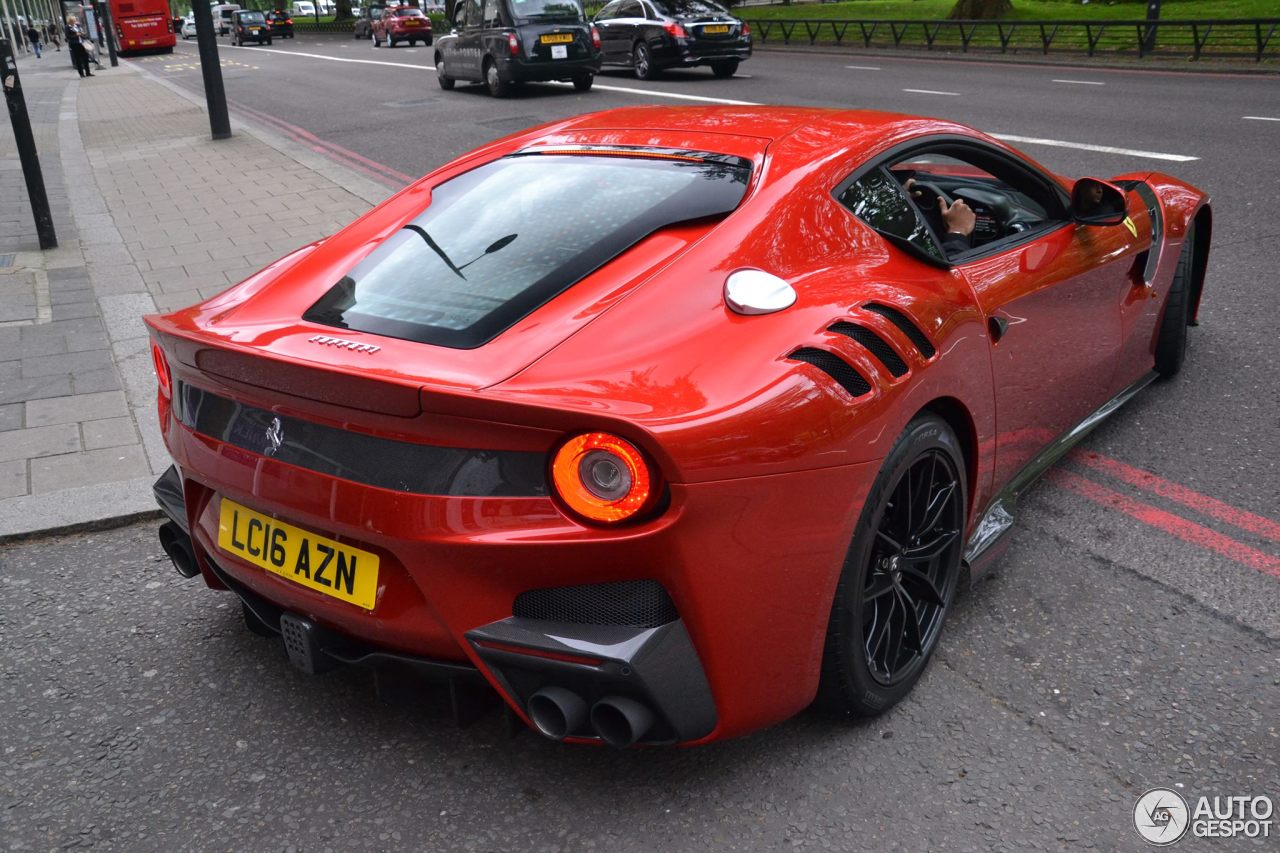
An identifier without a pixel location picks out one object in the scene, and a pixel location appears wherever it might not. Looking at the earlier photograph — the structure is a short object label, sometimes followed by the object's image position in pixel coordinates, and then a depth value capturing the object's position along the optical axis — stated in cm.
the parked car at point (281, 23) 5625
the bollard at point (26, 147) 791
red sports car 207
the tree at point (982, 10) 2916
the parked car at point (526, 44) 1777
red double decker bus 4781
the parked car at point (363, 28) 5039
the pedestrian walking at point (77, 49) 3141
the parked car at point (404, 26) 4072
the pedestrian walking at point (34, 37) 5297
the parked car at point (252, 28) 5084
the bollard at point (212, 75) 1410
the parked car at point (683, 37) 1973
